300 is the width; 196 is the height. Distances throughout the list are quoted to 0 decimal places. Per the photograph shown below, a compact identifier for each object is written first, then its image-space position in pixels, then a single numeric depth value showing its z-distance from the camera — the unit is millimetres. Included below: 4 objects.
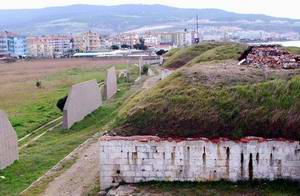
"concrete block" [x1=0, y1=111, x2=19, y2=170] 17688
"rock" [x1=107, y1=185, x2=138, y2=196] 12789
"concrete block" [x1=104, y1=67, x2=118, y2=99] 33344
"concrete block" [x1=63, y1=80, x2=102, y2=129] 24234
